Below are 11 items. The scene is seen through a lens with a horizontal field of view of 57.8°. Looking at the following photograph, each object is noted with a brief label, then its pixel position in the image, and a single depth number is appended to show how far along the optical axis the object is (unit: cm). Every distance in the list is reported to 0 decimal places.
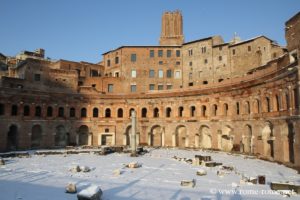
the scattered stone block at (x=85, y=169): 2106
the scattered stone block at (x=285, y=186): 1440
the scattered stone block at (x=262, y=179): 1640
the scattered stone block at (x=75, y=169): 2105
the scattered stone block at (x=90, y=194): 1241
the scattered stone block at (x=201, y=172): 1922
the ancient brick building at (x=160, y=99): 2836
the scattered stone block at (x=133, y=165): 2291
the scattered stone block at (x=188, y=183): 1586
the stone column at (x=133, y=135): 3173
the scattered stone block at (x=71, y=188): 1466
